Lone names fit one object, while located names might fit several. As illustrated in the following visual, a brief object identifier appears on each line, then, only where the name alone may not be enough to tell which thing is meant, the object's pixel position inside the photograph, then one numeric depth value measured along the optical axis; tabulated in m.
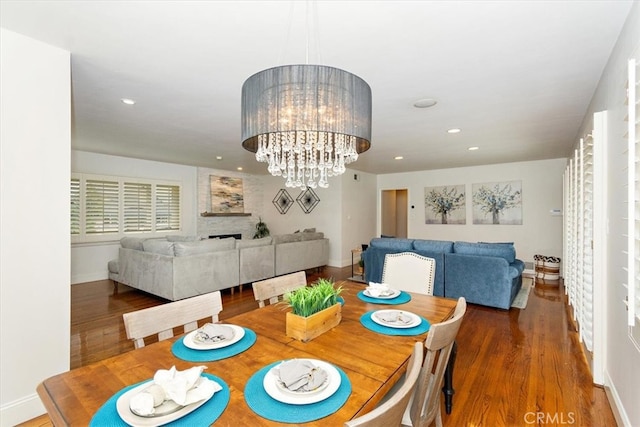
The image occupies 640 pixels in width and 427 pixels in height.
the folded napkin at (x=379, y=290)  2.10
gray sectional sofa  4.06
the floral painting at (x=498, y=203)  6.46
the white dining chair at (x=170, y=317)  1.40
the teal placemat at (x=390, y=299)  2.00
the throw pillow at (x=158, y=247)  4.16
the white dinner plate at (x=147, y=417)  0.82
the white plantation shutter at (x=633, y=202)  1.31
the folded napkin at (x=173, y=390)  0.85
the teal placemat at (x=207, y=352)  1.21
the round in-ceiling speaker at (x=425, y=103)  2.90
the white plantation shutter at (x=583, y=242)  2.35
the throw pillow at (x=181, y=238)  5.30
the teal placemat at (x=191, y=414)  0.83
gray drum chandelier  1.39
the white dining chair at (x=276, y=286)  2.00
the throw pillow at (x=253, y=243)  4.83
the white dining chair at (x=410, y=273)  2.46
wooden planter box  1.38
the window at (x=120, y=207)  5.31
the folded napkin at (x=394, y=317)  1.60
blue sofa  3.80
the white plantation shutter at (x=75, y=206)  5.22
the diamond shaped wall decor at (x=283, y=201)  7.98
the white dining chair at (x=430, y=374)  1.12
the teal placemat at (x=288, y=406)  0.87
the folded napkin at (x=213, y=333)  1.36
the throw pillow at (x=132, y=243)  4.72
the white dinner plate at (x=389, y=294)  2.08
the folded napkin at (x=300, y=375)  0.98
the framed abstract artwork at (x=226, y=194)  7.45
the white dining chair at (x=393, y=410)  0.65
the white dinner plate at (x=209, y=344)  1.28
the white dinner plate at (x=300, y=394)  0.93
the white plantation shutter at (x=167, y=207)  6.41
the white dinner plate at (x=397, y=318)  1.56
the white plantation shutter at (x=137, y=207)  5.92
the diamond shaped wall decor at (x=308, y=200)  7.37
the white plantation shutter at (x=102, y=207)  5.42
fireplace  7.44
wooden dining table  0.90
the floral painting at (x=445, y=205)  7.09
